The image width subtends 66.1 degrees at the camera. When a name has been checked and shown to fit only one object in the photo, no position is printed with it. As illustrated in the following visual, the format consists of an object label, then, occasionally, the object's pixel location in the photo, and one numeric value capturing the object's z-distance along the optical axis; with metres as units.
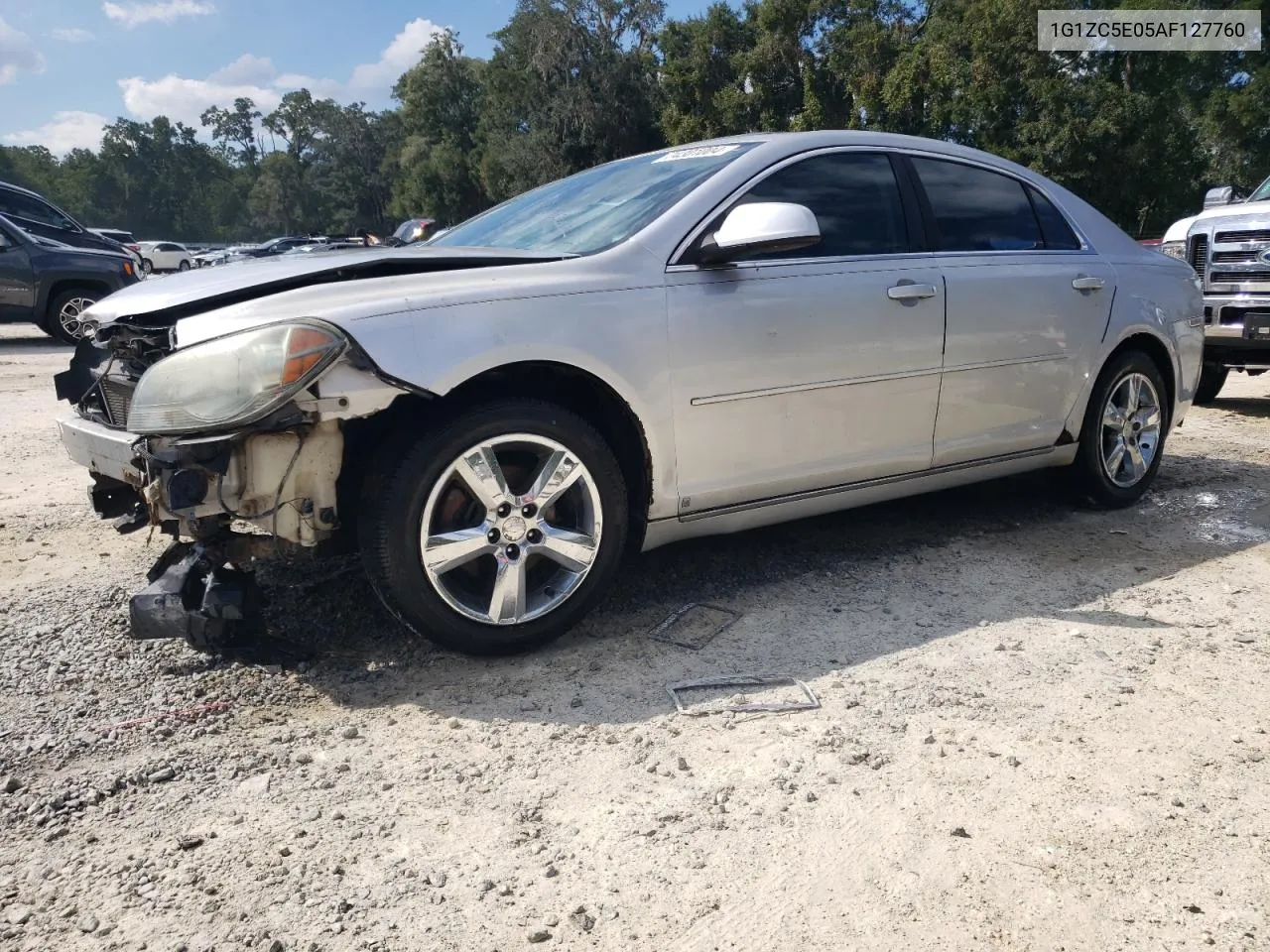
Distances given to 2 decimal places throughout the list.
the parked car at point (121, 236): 30.56
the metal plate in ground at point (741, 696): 2.80
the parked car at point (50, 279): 11.95
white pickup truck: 7.53
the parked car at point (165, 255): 45.26
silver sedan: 2.74
